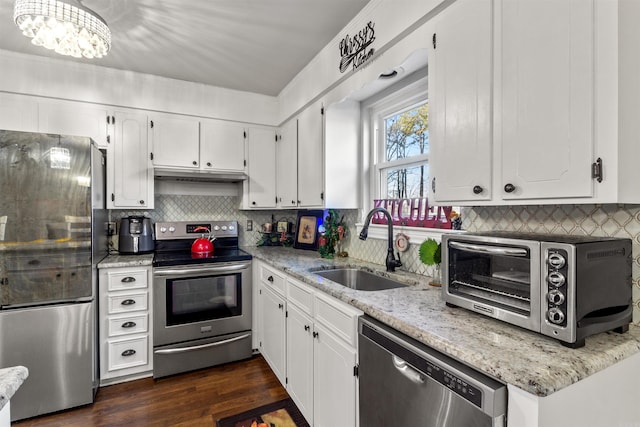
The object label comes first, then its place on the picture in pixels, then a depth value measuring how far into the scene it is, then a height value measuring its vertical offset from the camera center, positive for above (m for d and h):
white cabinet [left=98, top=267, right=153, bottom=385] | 2.44 -0.88
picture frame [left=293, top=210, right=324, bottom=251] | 3.01 -0.18
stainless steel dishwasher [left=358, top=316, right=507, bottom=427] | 0.86 -0.55
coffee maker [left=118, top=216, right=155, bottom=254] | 2.83 -0.22
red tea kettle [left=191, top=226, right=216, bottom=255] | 2.98 -0.34
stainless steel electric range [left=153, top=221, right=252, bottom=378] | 2.55 -0.83
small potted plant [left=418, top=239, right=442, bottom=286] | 1.59 -0.21
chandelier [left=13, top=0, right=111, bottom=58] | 1.59 +0.97
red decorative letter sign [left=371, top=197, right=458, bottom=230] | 1.91 -0.02
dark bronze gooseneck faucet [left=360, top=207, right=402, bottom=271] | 2.00 -0.20
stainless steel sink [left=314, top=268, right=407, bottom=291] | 2.10 -0.46
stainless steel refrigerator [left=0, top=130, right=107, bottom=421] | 2.05 -0.38
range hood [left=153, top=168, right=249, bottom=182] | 2.87 +0.33
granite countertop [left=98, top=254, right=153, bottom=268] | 2.43 -0.40
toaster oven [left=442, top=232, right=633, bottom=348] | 0.90 -0.22
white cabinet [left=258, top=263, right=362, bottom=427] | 1.50 -0.79
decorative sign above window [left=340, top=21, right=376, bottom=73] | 1.84 +0.99
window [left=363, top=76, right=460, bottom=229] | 2.07 +0.40
